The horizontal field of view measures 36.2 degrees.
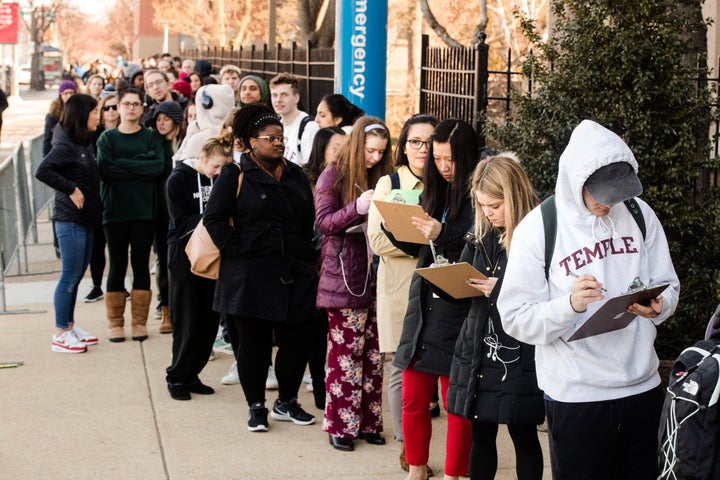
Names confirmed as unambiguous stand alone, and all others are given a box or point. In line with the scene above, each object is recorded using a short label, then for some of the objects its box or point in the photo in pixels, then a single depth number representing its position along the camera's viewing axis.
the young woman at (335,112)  8.30
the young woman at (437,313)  5.30
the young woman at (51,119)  11.23
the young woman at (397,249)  5.89
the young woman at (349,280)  6.35
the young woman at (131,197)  8.85
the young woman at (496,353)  4.64
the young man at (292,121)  8.87
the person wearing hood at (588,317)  3.95
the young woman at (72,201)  8.73
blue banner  9.20
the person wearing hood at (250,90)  10.33
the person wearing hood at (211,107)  8.77
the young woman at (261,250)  6.51
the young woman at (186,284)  7.44
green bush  6.46
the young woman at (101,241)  10.35
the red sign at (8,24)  35.77
